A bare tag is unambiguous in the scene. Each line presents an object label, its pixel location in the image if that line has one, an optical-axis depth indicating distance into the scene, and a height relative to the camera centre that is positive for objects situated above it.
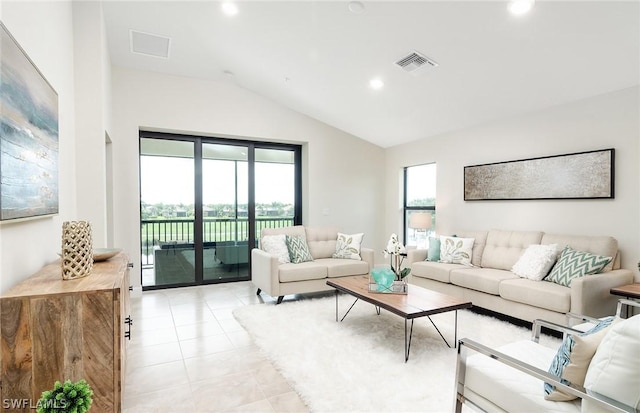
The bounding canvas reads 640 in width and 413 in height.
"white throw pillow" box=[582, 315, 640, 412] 1.21 -0.61
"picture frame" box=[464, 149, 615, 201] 3.41 +0.28
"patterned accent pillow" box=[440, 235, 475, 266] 4.34 -0.63
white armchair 1.22 -0.79
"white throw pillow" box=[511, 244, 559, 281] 3.45 -0.62
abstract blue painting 1.48 +0.33
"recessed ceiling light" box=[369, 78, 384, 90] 4.11 +1.46
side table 2.80 -0.76
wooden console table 1.36 -0.58
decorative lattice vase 1.72 -0.26
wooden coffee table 2.70 -0.87
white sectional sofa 2.96 -0.81
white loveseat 4.20 -0.86
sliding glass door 5.09 -0.02
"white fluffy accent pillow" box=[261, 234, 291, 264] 4.52 -0.61
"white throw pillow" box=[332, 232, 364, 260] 4.89 -0.66
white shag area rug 2.17 -1.26
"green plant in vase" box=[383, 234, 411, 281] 3.35 -0.52
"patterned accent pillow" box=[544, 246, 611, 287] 3.11 -0.60
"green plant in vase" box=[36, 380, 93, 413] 0.98 -0.59
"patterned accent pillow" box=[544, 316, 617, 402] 1.36 -0.66
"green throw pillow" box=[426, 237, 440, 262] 4.57 -0.66
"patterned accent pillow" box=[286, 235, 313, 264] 4.58 -0.66
